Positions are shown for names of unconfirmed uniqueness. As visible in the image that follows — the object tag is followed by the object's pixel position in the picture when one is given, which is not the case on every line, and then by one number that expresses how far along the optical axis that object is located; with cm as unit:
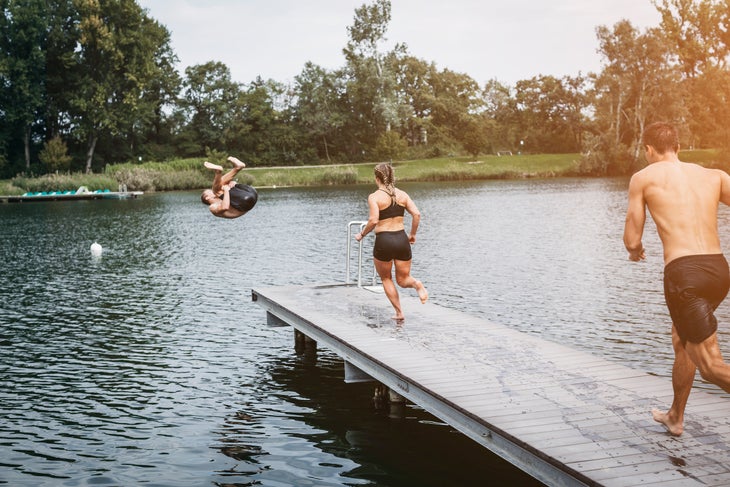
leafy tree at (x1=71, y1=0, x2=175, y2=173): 8394
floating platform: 6950
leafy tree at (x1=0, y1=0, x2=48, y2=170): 8206
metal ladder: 1495
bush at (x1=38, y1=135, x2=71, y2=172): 8144
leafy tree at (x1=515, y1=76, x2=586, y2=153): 10412
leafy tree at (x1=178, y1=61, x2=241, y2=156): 9525
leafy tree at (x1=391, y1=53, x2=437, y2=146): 10406
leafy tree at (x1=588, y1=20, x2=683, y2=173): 8194
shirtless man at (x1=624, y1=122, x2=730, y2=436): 636
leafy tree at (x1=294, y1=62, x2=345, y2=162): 9856
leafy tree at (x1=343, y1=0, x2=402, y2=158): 9788
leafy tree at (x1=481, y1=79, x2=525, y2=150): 11112
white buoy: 2983
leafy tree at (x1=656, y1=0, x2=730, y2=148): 8094
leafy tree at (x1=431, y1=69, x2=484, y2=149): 10319
